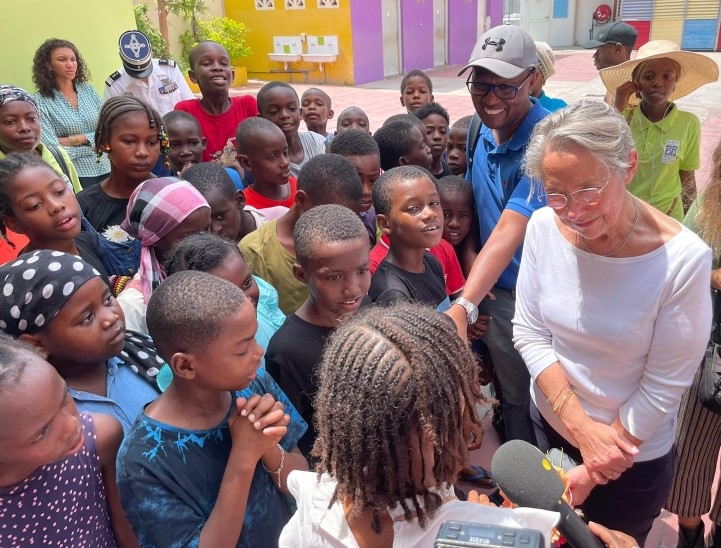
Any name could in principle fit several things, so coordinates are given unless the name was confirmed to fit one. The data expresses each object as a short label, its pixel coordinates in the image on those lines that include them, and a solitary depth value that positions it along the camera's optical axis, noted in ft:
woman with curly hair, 15.46
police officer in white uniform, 17.12
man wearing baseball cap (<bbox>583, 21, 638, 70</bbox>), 18.67
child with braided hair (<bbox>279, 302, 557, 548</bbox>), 3.83
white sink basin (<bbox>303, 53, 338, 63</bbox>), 55.21
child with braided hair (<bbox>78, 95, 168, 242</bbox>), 9.93
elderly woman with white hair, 5.69
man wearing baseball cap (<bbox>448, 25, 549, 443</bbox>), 8.27
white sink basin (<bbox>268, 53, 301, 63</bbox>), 56.67
